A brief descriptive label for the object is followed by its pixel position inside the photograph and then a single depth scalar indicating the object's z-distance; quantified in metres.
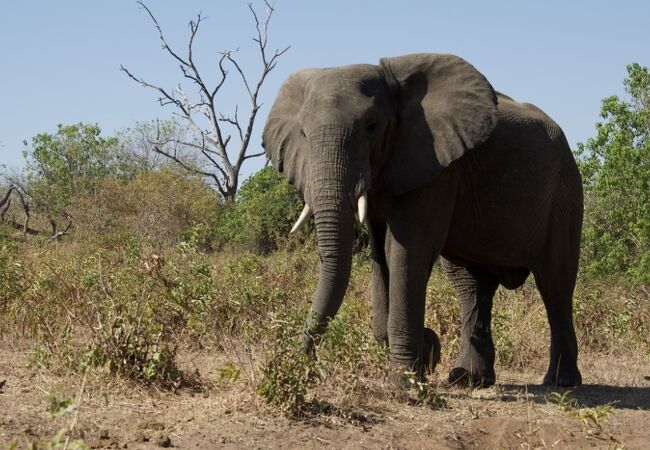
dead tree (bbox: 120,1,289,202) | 33.91
